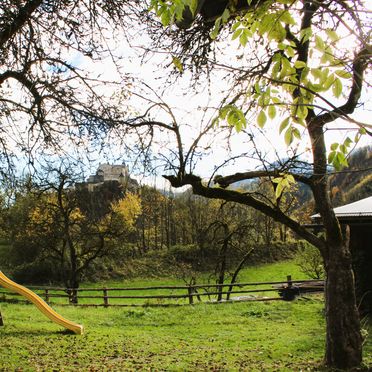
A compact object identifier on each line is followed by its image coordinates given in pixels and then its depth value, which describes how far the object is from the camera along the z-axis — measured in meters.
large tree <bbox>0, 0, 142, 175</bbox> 5.37
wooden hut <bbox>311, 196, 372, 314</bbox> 11.51
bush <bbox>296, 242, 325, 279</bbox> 19.36
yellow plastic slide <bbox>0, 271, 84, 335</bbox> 10.05
